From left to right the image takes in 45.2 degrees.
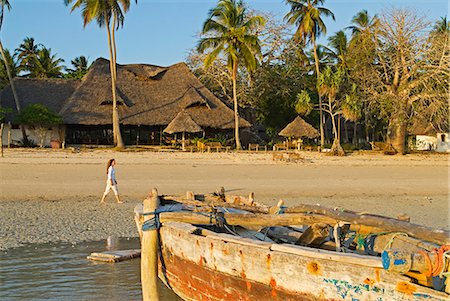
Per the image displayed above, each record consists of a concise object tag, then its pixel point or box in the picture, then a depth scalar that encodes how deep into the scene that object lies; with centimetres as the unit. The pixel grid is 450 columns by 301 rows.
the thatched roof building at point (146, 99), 3356
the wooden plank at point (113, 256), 948
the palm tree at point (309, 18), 3639
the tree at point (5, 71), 3900
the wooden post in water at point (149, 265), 671
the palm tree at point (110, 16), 3001
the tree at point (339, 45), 4215
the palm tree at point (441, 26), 3376
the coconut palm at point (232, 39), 3141
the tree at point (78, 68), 5516
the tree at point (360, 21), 4152
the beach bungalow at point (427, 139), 3888
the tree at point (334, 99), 3109
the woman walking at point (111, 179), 1433
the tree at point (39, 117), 2991
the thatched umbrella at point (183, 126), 3131
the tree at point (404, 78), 2945
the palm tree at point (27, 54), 5153
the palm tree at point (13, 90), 3128
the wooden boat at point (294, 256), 433
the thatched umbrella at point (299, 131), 3319
